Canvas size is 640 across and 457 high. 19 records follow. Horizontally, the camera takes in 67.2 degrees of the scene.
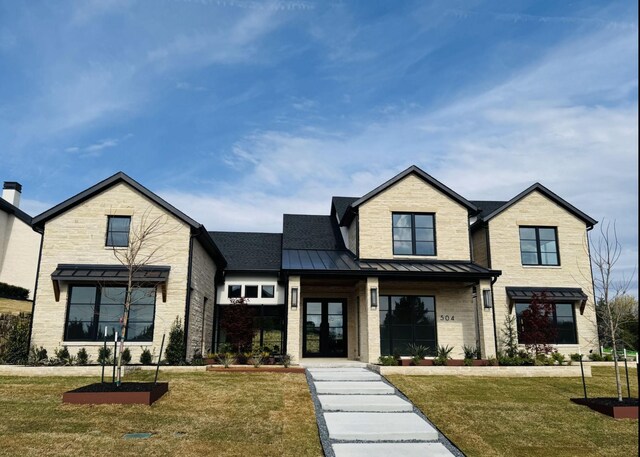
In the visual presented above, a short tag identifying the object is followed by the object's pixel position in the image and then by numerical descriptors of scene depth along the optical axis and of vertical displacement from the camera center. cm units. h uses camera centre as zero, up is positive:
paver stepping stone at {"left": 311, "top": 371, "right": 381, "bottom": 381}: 1425 -144
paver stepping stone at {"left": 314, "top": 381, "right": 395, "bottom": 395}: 1270 -160
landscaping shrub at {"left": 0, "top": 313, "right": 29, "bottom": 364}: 1650 -63
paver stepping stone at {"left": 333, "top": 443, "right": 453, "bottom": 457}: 831 -214
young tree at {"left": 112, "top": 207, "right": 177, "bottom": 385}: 1736 +295
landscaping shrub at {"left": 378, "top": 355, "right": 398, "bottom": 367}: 1659 -114
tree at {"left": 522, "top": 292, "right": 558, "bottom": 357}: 1978 +8
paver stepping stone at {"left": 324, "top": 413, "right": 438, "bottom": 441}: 925 -196
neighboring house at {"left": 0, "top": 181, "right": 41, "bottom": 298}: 2562 +421
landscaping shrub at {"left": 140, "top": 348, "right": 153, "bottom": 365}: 1656 -110
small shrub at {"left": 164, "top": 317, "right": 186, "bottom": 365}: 1645 -76
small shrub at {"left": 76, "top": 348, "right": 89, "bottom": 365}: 1648 -111
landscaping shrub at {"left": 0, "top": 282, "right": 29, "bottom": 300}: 2341 +160
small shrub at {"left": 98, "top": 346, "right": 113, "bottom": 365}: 1661 -105
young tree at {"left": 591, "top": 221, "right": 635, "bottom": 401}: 1232 +175
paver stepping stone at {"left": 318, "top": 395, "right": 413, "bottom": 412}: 1109 -176
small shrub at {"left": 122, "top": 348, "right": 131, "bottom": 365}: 1659 -108
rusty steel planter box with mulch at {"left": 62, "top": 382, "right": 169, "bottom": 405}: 1092 -160
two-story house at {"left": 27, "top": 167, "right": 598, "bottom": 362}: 1753 +215
